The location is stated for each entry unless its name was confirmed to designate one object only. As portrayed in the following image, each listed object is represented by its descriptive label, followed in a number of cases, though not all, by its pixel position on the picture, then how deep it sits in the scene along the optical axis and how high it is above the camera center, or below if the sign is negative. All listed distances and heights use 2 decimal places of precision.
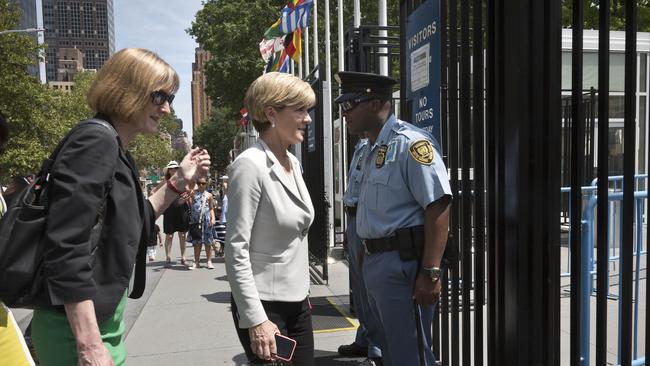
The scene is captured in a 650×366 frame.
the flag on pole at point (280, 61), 12.30 +2.53
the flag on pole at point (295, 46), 11.14 +2.57
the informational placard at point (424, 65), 2.89 +0.57
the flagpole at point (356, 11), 8.77 +2.65
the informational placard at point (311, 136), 6.78 +0.38
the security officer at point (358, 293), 4.05 -1.07
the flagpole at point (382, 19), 7.72 +2.27
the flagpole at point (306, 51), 12.97 +2.88
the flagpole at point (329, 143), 9.14 +0.39
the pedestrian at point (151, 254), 10.88 -1.79
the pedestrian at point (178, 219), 9.84 -0.99
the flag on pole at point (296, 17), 10.24 +2.95
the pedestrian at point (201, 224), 9.86 -1.09
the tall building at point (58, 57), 196.50 +41.24
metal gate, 1.79 -0.06
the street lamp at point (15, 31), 18.64 +5.09
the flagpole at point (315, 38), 12.13 +3.08
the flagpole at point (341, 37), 9.05 +2.43
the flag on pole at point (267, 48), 14.54 +3.29
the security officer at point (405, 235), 2.72 -0.39
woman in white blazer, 2.12 -0.26
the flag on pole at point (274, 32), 13.11 +3.42
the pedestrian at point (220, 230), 11.05 -1.35
